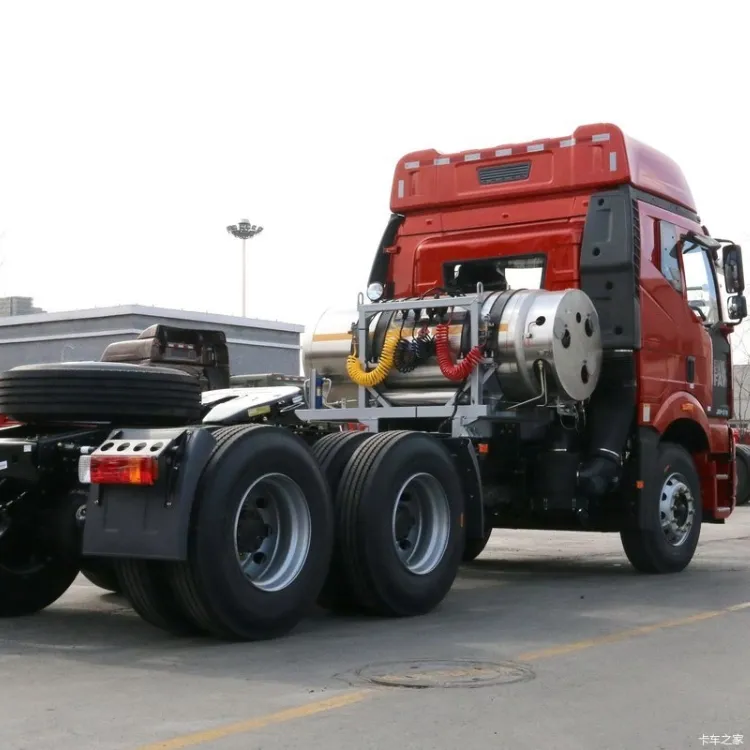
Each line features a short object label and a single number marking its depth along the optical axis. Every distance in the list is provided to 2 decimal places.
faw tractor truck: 7.38
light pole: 53.00
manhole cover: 6.20
